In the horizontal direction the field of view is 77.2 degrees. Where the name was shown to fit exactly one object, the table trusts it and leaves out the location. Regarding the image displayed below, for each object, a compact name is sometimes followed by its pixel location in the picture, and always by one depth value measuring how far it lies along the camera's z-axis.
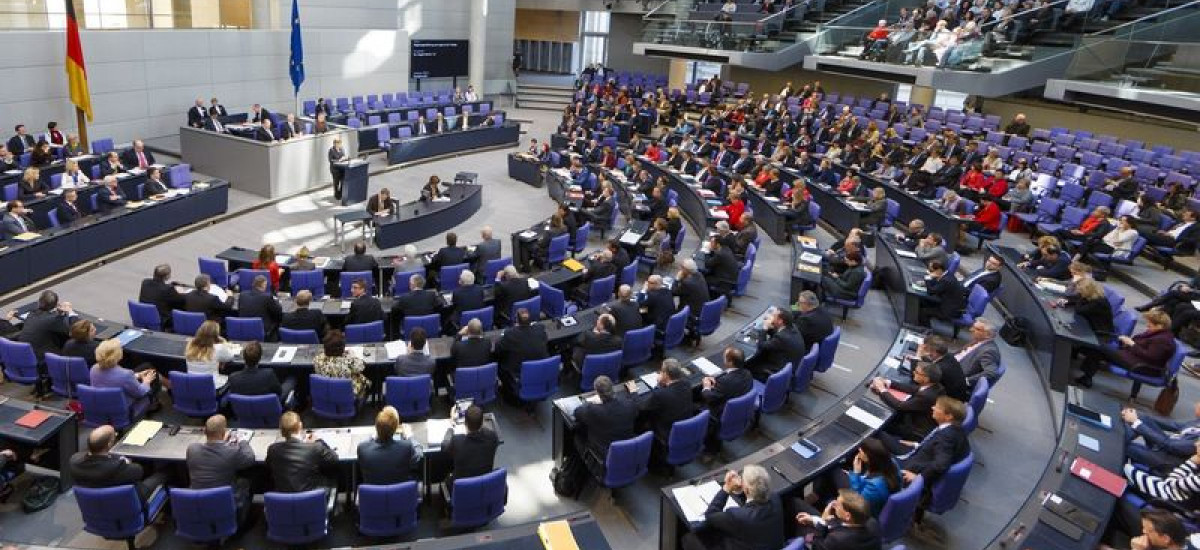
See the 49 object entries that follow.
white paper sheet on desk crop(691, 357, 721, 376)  8.17
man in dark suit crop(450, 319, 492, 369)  8.38
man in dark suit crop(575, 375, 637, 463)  7.01
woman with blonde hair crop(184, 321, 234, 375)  7.79
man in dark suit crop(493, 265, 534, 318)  10.36
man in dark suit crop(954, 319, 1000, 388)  8.12
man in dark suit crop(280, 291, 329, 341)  8.99
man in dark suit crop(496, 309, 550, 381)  8.58
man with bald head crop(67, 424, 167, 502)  5.78
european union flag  21.03
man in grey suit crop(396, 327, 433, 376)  7.97
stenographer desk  14.56
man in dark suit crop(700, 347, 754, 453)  7.61
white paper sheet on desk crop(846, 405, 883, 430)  7.13
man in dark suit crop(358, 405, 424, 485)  6.20
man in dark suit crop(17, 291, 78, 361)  8.22
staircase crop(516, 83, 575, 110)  33.66
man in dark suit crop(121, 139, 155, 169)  15.52
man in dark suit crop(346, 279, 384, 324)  9.38
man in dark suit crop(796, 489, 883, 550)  5.22
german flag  15.92
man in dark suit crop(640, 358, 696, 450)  7.32
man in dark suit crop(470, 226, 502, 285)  12.07
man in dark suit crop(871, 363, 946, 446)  7.29
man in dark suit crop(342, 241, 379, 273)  11.19
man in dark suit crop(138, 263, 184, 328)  9.60
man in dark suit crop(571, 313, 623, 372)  8.67
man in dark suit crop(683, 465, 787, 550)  5.46
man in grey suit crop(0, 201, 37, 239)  11.66
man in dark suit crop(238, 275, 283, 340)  9.27
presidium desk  17.06
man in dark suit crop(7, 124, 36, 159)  15.55
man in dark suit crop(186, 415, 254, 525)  6.02
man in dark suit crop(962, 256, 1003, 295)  10.82
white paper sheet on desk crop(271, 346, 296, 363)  8.16
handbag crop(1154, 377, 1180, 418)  8.73
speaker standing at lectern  17.34
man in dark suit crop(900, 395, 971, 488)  6.43
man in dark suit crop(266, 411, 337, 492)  6.10
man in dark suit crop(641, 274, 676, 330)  9.88
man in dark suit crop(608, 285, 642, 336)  9.46
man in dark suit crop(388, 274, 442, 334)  9.78
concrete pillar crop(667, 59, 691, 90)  34.44
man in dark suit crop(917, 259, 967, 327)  10.55
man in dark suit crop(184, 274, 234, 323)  9.36
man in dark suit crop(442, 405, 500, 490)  6.45
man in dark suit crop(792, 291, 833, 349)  9.17
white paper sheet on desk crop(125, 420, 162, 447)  6.47
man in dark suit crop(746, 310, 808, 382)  8.60
